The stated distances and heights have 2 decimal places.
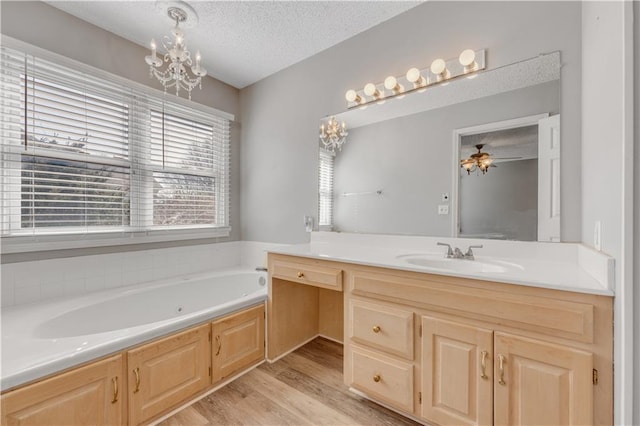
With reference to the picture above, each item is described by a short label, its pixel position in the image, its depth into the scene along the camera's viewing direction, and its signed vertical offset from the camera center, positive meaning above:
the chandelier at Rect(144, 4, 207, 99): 1.71 +1.19
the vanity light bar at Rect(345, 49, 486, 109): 1.69 +0.93
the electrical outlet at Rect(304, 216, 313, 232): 2.47 -0.09
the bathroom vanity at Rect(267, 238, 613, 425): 1.00 -0.56
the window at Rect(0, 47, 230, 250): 1.71 +0.42
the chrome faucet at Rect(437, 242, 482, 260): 1.62 -0.24
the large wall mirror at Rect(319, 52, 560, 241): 1.53 +0.36
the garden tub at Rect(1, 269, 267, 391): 1.17 -0.64
